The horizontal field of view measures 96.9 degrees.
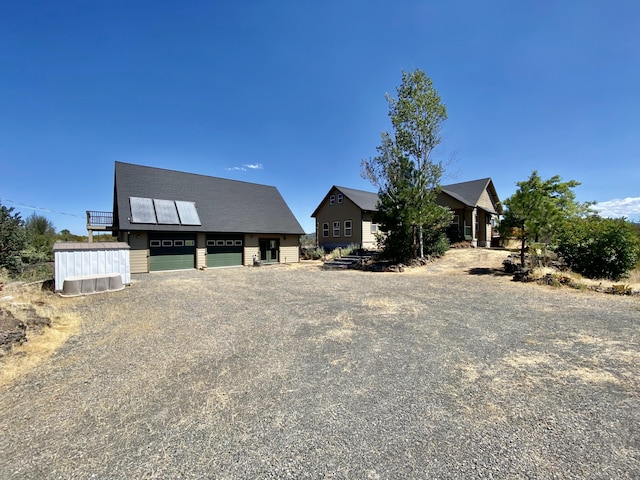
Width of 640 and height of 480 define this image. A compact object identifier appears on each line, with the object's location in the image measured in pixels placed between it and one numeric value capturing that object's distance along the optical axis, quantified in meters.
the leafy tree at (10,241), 13.52
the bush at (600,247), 10.40
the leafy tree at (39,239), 15.81
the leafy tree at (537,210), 11.90
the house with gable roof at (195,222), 16.27
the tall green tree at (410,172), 16.19
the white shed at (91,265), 9.74
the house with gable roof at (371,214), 22.78
